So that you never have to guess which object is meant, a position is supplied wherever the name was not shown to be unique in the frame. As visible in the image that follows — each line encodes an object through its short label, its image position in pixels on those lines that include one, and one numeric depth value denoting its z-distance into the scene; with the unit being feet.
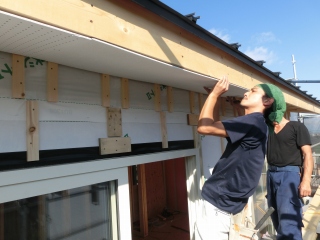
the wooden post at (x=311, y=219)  10.73
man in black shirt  7.50
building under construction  3.76
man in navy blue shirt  4.73
